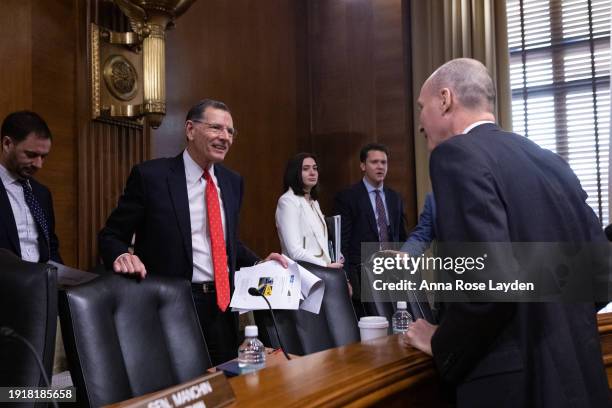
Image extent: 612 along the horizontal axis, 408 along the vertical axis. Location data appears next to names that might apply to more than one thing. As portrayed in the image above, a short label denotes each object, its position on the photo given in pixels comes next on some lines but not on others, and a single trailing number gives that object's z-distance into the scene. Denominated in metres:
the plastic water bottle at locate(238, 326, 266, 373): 1.59
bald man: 1.23
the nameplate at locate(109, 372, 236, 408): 0.86
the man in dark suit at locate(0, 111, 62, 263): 2.70
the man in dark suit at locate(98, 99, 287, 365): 2.29
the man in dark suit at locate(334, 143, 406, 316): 4.23
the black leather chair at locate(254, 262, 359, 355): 1.96
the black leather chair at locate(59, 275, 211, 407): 1.46
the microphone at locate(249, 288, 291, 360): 1.81
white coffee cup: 1.78
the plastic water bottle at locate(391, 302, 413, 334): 2.04
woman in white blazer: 3.55
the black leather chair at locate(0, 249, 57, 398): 1.18
